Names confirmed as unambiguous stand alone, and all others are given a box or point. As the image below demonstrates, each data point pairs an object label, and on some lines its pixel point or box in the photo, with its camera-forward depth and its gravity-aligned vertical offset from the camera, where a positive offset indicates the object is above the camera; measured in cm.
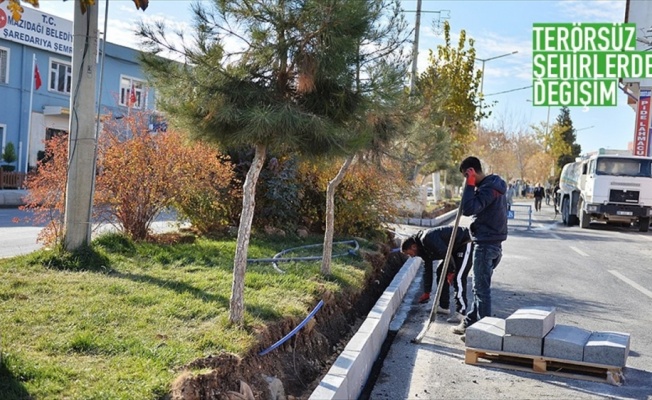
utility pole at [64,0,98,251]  776 +28
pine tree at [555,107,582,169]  8275 +812
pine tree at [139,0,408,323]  521 +80
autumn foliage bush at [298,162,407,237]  1236 -36
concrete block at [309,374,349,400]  426 -141
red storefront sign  3288 +372
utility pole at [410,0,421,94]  2354 +596
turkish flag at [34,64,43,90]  2712 +333
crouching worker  758 -85
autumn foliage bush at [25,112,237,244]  936 -9
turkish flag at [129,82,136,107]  1021 +101
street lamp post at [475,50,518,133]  3061 +596
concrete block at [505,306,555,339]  559 -113
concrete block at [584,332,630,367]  533 -125
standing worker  653 -35
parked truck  2312 +34
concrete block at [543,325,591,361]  546 -126
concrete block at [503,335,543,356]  561 -131
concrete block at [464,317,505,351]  577 -129
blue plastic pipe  518 -133
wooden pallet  541 -148
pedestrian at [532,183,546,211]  3822 -13
